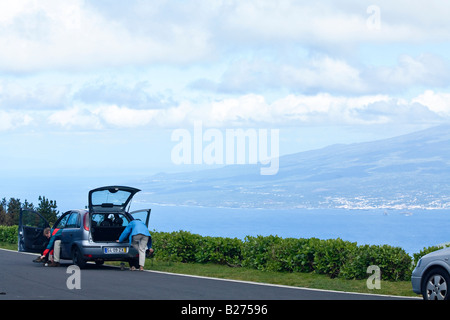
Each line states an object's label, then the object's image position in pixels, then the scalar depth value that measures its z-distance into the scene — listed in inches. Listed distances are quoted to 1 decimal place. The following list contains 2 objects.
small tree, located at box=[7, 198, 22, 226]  2010.3
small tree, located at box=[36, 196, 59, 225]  1890.7
